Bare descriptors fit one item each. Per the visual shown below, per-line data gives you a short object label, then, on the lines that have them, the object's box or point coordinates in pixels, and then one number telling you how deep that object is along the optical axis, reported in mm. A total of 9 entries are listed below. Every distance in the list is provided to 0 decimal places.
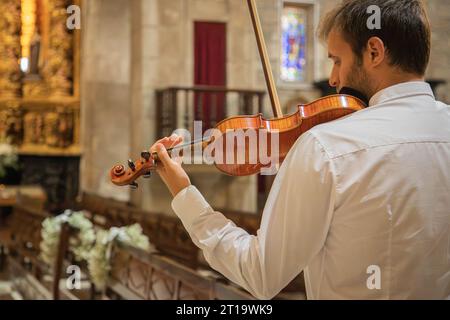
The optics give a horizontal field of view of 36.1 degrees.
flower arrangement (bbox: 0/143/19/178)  13133
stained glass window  13586
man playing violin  1391
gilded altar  13914
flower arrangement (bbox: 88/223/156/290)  4926
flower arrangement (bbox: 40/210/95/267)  5676
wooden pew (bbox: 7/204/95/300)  5375
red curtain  10656
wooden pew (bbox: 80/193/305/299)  5379
